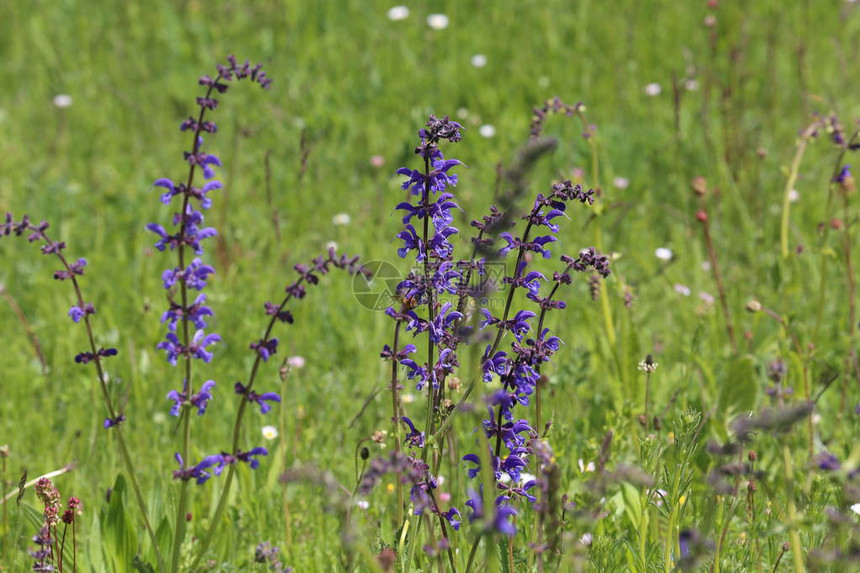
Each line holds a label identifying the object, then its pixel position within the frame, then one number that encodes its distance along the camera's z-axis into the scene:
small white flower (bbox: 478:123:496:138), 12.77
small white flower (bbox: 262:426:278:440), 7.96
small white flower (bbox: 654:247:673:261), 9.89
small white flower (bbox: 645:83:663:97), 13.44
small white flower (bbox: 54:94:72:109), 13.55
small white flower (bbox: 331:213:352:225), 11.52
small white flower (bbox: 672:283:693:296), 9.52
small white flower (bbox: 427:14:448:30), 14.86
